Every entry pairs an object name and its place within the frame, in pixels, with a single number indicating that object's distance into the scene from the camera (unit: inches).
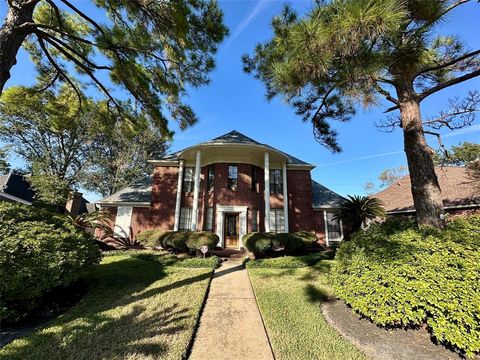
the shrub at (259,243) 387.5
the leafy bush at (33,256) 149.8
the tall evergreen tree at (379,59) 138.2
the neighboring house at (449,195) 444.5
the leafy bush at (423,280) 122.3
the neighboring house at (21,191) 724.0
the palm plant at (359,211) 456.8
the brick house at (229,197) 523.2
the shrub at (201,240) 379.6
